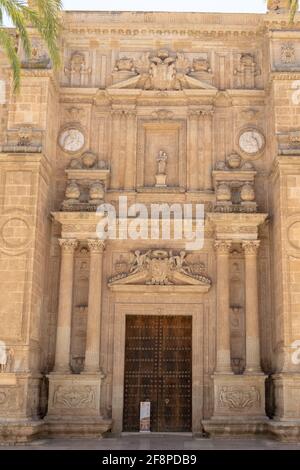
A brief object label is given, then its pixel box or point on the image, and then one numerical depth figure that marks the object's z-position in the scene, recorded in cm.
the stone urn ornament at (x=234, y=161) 1636
